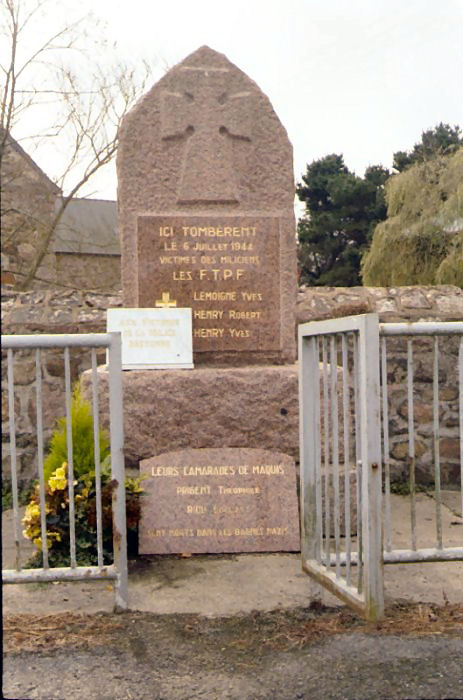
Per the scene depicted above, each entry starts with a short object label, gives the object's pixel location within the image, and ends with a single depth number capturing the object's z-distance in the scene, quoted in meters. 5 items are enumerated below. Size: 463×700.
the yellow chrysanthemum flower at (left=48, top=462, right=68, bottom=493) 3.76
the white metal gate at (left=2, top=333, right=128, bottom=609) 3.06
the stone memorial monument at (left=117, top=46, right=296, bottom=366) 4.65
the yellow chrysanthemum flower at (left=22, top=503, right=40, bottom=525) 3.83
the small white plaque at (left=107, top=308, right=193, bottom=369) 4.42
